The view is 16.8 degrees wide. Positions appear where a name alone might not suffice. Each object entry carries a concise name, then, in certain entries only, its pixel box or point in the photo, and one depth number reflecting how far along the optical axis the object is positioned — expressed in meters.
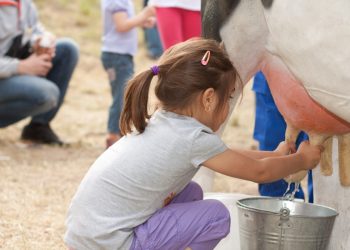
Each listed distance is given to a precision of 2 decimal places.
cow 2.72
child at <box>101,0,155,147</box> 4.92
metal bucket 2.88
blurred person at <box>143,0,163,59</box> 8.61
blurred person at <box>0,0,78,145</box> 4.82
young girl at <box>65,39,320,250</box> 2.87
